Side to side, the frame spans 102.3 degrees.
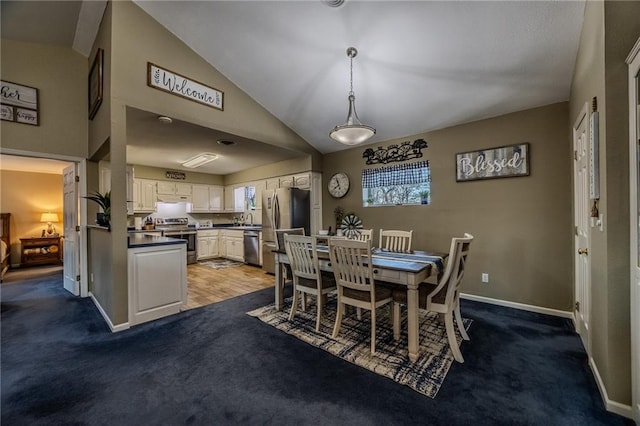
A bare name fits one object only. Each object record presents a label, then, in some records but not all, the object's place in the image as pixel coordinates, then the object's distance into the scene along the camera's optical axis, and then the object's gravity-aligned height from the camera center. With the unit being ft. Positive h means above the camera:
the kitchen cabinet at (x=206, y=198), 22.44 +1.42
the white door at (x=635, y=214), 4.77 -0.12
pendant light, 8.63 +2.76
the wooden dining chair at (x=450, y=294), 6.86 -2.45
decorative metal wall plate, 13.30 +3.26
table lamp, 19.98 -0.27
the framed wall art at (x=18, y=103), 10.49 +4.78
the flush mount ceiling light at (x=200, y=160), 16.71 +3.76
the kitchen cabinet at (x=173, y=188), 20.61 +2.21
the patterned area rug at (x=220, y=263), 19.36 -3.90
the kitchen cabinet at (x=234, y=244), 20.68 -2.53
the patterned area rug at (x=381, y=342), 6.46 -4.07
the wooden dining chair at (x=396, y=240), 10.89 -1.30
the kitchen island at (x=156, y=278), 9.41 -2.47
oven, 19.51 -1.77
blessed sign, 10.45 +2.03
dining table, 7.04 -1.71
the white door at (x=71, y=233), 12.98 -0.91
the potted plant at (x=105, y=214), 10.09 +0.07
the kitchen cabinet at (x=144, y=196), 19.29 +1.48
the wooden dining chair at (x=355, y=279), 7.29 -2.01
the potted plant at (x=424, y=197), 13.05 +0.71
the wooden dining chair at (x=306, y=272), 8.75 -2.11
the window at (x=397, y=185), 13.19 +1.44
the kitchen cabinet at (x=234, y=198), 23.60 +1.43
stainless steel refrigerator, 16.01 -0.02
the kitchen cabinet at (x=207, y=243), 21.38 -2.49
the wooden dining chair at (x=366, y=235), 11.20 -1.03
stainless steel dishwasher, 19.02 -2.57
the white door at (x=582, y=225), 7.01 -0.51
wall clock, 16.21 +1.75
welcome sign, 9.77 +5.23
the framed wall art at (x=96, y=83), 10.09 +5.65
